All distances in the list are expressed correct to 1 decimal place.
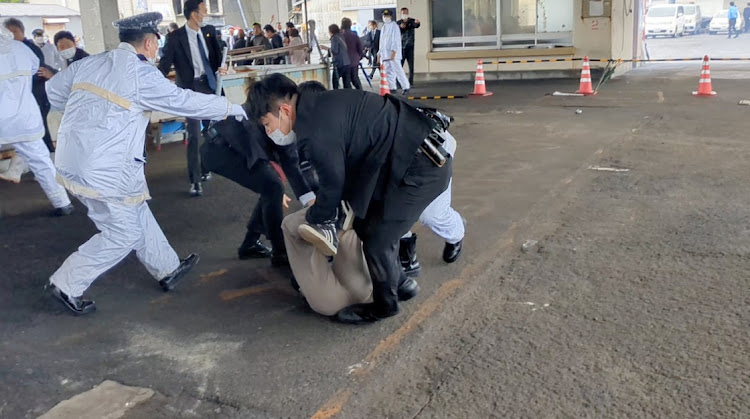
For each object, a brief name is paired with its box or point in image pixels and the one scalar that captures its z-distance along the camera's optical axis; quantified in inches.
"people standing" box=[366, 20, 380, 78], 834.4
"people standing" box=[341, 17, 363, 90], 567.5
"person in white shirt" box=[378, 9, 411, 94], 583.2
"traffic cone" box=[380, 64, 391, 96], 582.6
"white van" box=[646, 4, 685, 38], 1489.9
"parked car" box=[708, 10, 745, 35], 1506.3
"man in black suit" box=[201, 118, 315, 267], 180.5
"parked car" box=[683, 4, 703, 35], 1521.9
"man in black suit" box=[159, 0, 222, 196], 285.6
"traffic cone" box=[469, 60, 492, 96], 589.3
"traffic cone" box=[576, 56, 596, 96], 558.8
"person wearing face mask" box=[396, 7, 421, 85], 636.7
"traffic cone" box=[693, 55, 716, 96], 510.6
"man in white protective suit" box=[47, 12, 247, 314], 160.7
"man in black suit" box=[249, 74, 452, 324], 134.5
